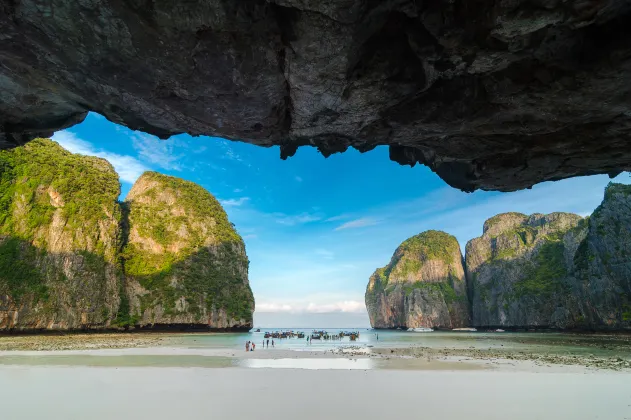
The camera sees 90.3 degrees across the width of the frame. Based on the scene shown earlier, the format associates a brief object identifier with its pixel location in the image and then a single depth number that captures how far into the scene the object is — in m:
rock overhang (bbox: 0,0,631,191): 5.12
